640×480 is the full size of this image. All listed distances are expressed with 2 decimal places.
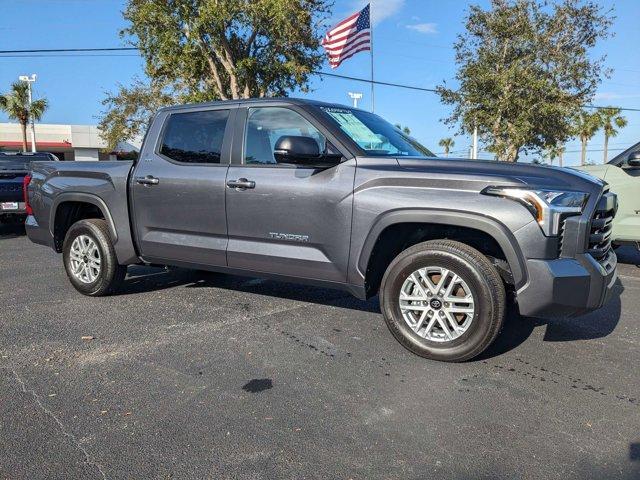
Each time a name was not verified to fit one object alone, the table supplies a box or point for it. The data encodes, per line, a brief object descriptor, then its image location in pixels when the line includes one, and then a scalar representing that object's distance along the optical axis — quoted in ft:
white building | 154.61
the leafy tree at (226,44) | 51.31
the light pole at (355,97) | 86.50
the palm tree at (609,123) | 172.04
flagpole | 62.75
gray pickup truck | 11.51
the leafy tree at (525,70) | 65.41
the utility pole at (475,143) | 73.85
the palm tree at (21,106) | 134.92
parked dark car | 35.04
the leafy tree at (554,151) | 77.80
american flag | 57.88
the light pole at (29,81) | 137.59
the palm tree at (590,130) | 157.79
